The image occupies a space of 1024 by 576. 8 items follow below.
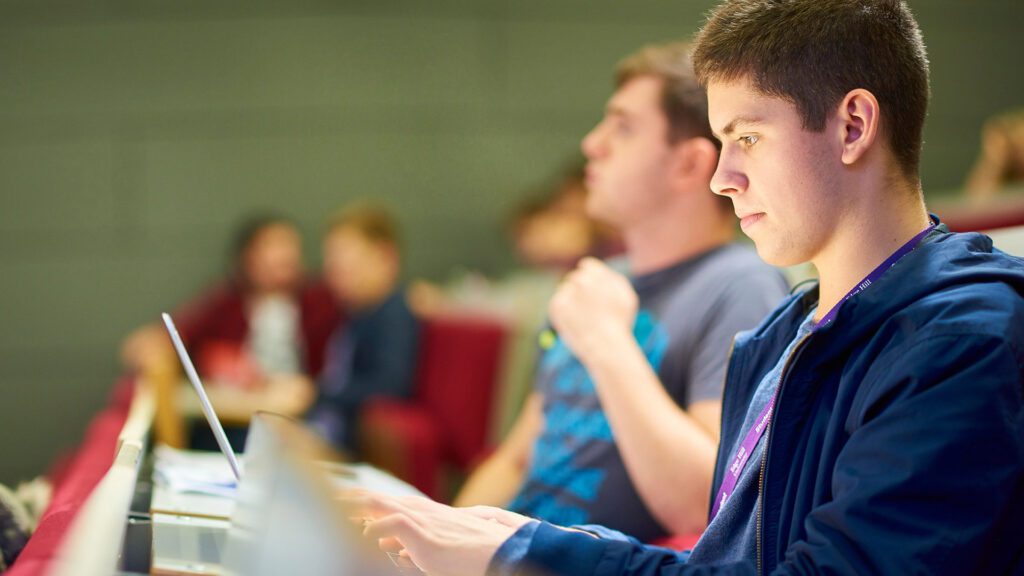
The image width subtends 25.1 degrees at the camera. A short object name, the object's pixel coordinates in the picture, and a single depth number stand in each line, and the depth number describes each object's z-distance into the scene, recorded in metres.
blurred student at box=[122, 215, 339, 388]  6.39
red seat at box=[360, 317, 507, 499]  4.57
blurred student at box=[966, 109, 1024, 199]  6.09
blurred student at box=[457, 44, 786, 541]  2.56
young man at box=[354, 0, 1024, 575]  1.96
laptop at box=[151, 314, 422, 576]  1.91
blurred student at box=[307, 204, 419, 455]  5.08
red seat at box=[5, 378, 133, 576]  2.11
